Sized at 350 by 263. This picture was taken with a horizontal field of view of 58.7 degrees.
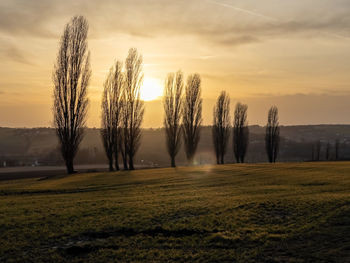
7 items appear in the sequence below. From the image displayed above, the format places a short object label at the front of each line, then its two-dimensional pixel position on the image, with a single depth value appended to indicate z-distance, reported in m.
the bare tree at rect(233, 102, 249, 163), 74.56
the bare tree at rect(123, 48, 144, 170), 50.38
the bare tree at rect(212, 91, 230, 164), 69.44
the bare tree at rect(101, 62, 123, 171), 49.97
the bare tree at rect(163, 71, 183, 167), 56.97
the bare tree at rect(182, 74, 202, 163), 59.66
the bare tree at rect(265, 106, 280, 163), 78.50
